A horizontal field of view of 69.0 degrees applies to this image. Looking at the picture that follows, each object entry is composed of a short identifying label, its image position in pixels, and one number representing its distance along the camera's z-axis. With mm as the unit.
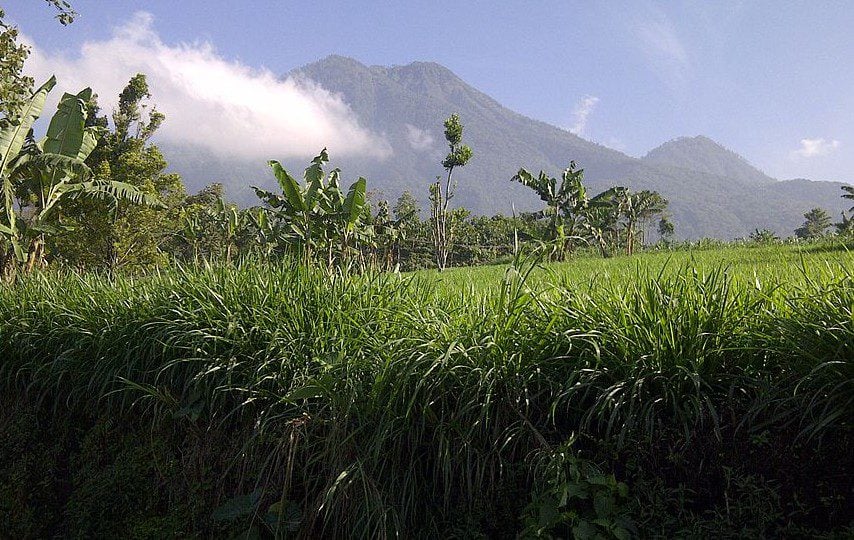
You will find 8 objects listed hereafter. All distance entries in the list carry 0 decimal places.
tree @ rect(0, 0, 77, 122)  12656
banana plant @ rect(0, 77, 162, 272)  10508
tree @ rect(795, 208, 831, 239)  66000
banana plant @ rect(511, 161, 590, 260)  23250
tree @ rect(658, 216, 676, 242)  60203
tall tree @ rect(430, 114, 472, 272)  25734
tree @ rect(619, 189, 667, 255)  32844
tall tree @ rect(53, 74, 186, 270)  18531
